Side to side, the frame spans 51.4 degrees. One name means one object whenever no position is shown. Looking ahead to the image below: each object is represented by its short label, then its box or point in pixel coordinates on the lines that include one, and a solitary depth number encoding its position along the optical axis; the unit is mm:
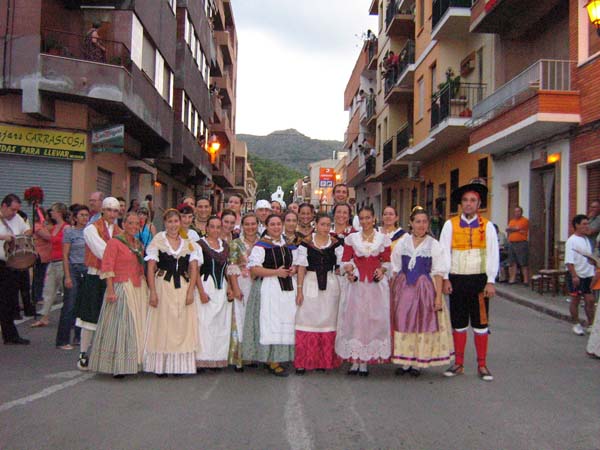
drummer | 8141
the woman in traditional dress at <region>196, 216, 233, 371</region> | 6848
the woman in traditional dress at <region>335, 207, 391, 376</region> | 6750
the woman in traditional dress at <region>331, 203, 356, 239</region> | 7672
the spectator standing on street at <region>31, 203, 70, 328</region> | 9578
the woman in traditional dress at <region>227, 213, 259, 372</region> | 7016
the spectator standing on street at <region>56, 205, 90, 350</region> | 8117
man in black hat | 6852
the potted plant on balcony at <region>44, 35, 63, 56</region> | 15383
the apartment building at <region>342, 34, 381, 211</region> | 37500
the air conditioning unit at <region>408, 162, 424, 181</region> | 28000
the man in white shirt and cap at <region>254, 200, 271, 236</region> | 8609
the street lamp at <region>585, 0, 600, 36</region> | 11398
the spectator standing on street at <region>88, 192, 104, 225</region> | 8930
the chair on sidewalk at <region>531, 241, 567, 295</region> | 13772
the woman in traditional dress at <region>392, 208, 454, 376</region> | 6699
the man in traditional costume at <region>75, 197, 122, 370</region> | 6922
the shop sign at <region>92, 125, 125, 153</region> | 16328
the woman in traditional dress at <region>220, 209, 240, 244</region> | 7629
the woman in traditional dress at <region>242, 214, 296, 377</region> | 6914
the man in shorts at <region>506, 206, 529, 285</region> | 15828
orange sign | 53466
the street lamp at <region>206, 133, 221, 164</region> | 28609
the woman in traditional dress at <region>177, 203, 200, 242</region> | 7152
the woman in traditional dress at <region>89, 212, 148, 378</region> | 6477
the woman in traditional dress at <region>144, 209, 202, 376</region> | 6625
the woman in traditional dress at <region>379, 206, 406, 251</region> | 7890
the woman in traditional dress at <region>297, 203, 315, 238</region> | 7484
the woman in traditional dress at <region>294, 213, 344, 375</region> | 6883
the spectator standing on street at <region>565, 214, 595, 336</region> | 9453
